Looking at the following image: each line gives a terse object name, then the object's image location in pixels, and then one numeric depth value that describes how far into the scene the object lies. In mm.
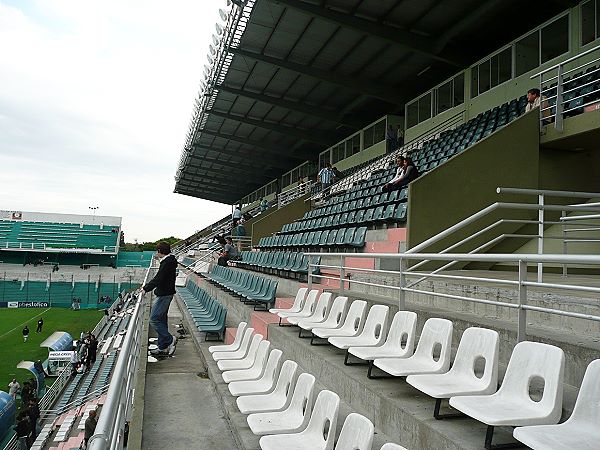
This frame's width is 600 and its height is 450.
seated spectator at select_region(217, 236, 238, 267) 15516
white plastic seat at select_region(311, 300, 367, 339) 4511
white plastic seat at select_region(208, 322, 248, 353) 5617
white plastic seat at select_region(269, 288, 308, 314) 6307
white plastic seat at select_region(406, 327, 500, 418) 2664
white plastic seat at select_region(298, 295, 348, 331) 4995
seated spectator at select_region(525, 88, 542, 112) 8073
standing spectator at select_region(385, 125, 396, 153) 18750
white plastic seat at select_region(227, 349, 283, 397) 4004
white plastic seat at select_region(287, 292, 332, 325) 5493
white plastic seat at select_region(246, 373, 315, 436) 3105
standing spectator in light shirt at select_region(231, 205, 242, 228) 21203
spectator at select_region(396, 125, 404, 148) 18891
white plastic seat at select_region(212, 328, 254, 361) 5234
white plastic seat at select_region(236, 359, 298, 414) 3594
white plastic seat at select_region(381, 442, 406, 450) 1941
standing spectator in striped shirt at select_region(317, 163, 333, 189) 19844
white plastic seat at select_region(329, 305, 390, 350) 4020
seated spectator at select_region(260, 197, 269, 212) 26128
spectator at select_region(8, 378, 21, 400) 14758
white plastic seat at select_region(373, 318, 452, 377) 3121
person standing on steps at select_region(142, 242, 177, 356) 7113
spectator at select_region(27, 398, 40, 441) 11523
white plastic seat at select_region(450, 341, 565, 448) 2211
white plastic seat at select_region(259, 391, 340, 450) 2770
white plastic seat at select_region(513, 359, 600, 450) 1888
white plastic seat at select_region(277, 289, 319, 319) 5899
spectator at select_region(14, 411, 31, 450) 10820
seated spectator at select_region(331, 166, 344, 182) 20706
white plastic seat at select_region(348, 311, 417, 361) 3581
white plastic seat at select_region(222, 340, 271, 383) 4410
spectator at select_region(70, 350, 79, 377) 18516
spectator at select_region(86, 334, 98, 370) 17875
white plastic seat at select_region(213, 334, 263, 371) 4829
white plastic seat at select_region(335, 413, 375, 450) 2203
